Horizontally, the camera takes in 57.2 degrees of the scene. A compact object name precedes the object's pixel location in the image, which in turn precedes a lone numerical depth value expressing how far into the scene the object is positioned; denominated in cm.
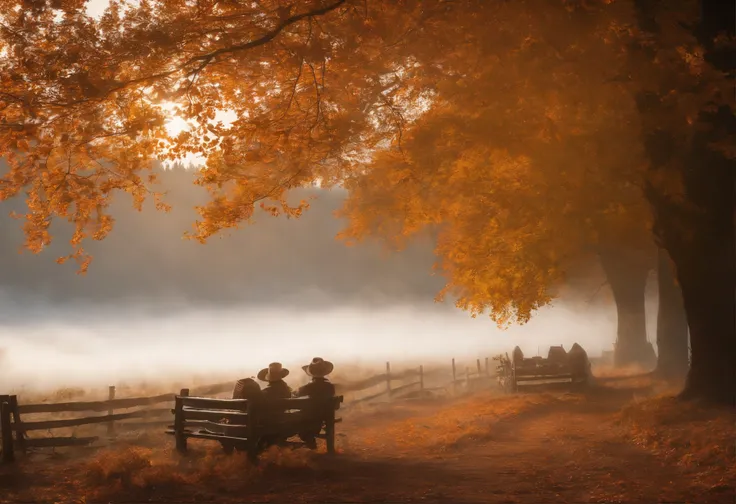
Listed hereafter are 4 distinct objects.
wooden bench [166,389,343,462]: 1176
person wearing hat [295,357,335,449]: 1284
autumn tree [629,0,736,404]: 1220
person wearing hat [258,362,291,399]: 1268
